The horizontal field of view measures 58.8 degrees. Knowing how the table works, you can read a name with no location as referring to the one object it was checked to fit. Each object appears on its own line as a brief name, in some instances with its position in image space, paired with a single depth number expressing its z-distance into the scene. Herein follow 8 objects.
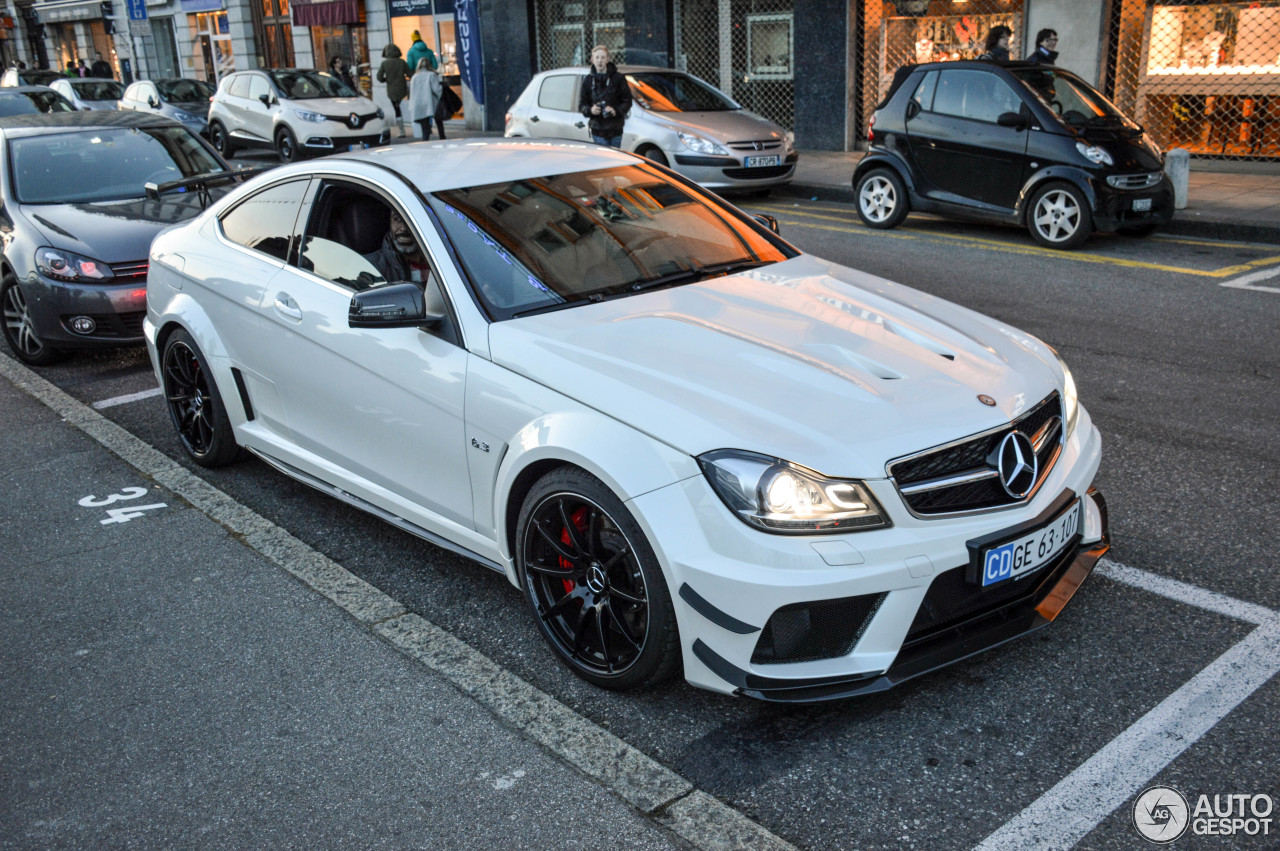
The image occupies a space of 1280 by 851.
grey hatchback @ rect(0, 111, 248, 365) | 7.32
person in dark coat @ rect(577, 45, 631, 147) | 13.50
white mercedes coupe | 3.02
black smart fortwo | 10.25
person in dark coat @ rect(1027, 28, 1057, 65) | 13.42
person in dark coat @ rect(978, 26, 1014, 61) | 13.60
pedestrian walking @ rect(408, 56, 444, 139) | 20.41
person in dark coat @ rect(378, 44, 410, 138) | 21.58
